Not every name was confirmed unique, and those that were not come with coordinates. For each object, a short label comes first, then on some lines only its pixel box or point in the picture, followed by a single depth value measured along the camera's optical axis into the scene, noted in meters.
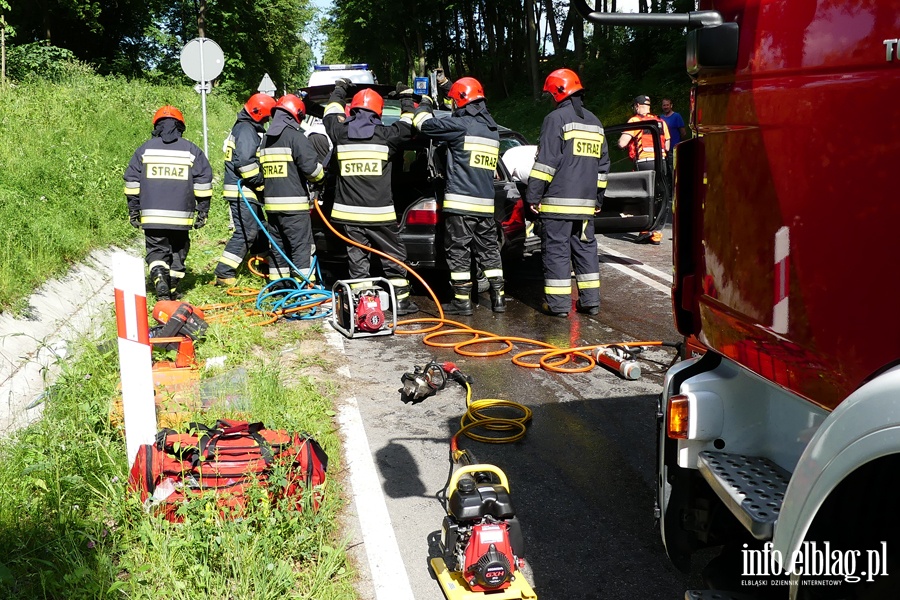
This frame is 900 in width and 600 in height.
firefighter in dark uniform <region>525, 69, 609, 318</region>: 7.27
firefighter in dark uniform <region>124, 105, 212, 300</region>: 7.70
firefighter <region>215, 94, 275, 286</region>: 8.59
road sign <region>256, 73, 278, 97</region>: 16.34
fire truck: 1.80
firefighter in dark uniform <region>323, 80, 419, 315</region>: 7.48
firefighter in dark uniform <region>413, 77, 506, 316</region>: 7.48
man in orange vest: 10.64
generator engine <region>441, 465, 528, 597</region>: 2.96
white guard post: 3.51
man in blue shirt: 12.28
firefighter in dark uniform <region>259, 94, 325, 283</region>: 7.88
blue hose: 7.60
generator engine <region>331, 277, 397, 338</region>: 6.87
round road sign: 11.77
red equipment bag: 3.46
